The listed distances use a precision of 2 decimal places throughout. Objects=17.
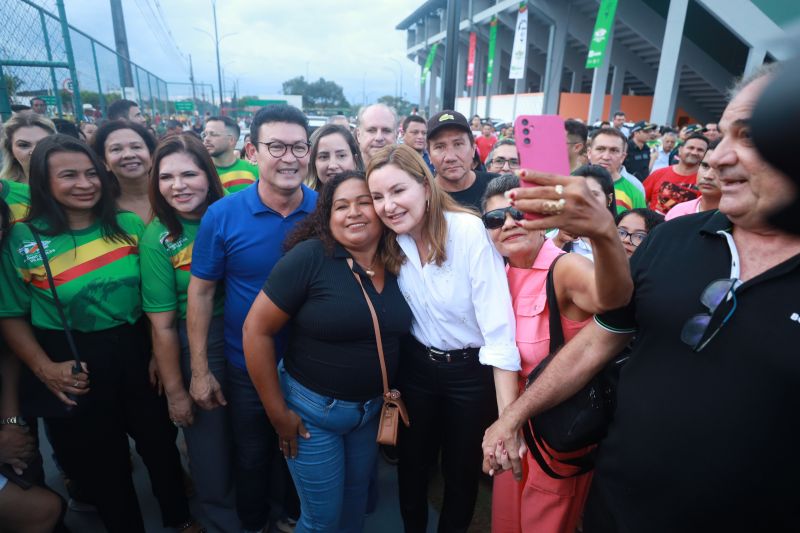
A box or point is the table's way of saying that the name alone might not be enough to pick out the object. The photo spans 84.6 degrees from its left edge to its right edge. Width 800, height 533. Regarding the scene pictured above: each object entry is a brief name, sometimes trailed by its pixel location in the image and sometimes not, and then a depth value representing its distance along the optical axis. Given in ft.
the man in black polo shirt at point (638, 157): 25.66
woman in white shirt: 6.47
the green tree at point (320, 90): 287.07
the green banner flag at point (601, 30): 42.91
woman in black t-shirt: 6.41
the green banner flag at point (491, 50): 73.51
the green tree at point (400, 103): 201.09
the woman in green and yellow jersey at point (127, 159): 10.20
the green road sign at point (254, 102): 167.36
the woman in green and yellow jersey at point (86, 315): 7.10
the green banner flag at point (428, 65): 83.46
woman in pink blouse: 6.10
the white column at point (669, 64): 45.60
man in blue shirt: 7.54
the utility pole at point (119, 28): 53.93
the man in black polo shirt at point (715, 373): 3.83
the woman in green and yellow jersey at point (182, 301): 7.74
